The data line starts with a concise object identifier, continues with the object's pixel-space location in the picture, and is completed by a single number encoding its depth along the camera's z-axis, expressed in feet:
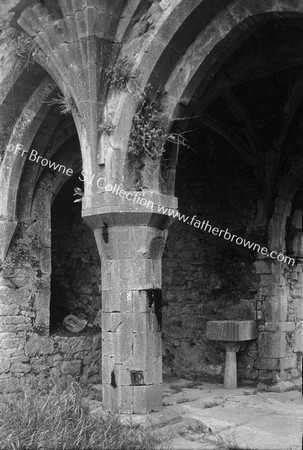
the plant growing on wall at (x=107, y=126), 17.54
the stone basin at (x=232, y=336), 26.27
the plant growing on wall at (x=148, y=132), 17.37
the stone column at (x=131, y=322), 17.17
